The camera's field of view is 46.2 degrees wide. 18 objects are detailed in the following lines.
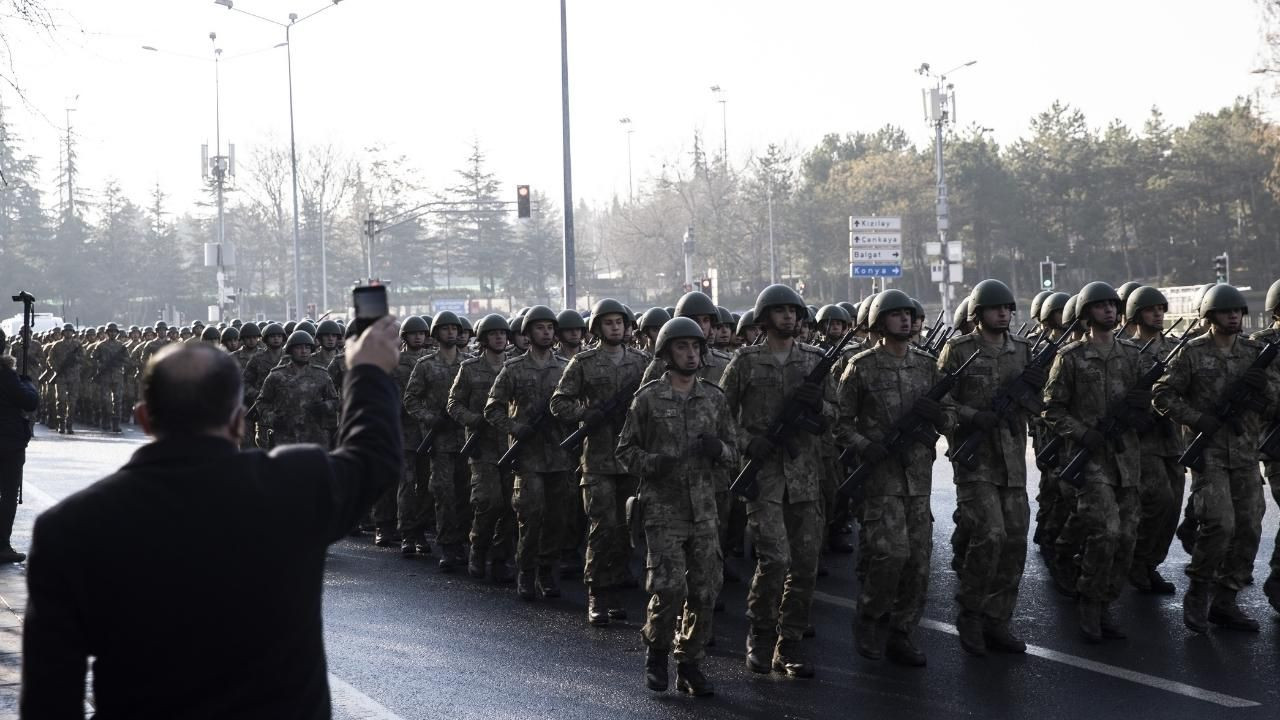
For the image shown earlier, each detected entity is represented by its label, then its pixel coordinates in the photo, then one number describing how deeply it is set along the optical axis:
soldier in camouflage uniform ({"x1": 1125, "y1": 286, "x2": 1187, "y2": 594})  9.75
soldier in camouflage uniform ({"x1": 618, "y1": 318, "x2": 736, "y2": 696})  7.79
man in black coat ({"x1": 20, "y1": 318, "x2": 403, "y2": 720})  2.95
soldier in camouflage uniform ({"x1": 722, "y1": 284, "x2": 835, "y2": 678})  8.07
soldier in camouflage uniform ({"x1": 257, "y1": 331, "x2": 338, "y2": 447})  14.70
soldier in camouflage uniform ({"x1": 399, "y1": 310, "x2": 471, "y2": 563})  12.52
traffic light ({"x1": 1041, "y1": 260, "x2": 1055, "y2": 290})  34.41
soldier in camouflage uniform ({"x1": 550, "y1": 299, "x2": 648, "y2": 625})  9.82
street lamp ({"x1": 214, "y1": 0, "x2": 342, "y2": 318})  45.58
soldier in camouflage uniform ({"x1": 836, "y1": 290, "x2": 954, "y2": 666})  8.26
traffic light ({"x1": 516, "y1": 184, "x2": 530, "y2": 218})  39.53
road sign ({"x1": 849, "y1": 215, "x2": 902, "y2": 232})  38.12
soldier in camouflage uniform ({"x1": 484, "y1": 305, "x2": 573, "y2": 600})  10.86
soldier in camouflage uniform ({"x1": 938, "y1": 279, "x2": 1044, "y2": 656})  8.45
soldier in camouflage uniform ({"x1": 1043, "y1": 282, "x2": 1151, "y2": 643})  8.66
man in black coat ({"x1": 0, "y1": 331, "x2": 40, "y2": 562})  12.31
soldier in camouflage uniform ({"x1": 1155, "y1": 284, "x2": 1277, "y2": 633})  8.79
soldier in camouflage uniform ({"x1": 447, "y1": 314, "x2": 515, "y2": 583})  11.66
